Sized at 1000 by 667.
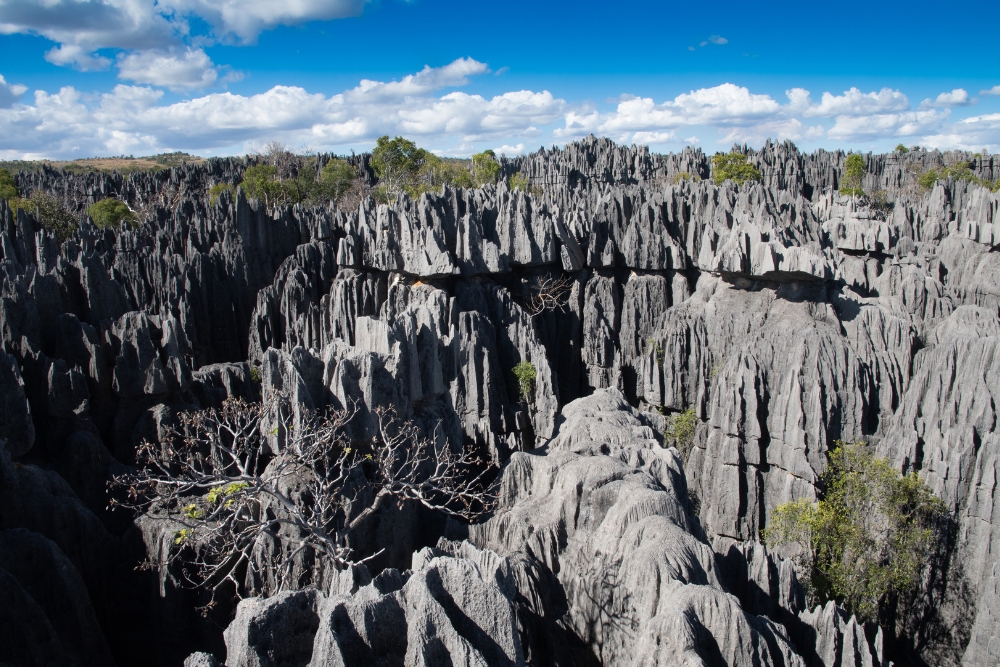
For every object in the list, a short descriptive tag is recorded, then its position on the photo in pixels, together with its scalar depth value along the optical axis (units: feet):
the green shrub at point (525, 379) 86.53
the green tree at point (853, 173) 235.58
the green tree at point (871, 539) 57.72
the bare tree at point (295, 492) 38.96
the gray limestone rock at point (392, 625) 24.03
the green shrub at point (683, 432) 86.48
